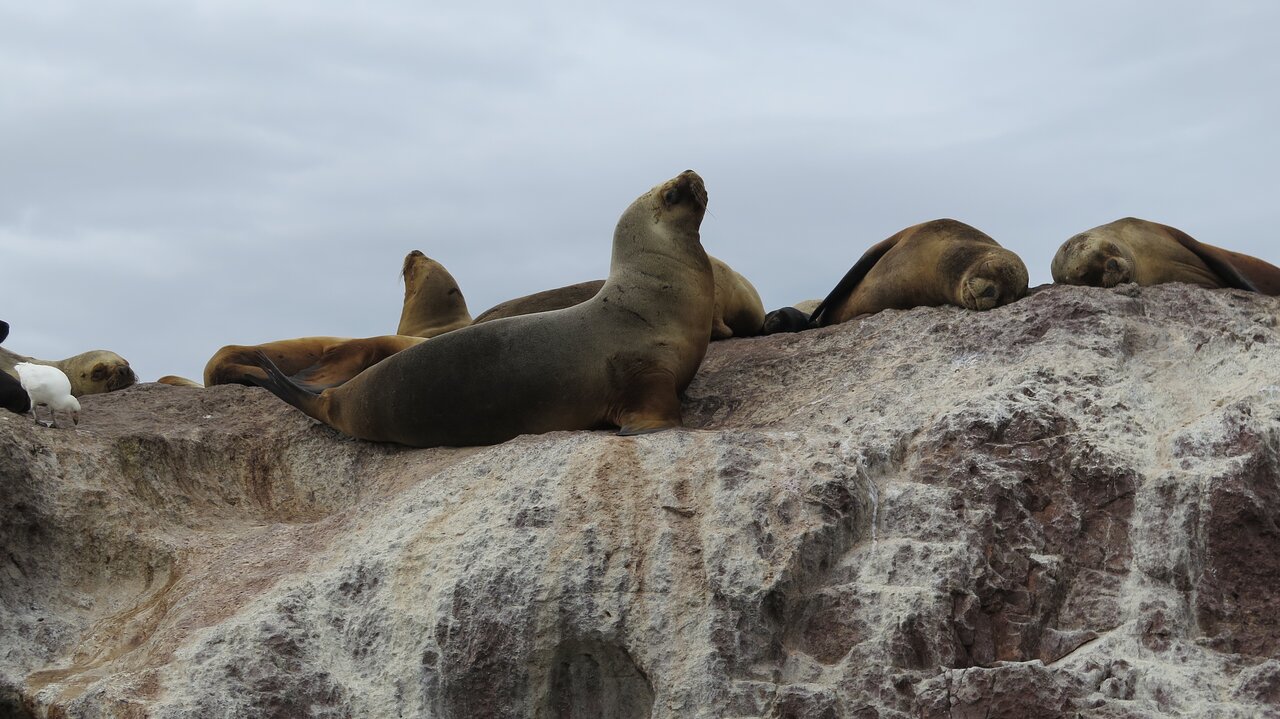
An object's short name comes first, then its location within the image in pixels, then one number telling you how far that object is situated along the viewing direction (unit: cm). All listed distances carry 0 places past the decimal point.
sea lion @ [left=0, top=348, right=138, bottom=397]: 1941
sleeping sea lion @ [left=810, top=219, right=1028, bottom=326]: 1437
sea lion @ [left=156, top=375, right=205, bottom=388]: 2062
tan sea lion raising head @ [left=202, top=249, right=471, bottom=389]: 1687
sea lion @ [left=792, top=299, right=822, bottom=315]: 2072
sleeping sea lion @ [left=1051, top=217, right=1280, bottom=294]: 1487
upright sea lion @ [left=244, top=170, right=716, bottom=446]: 1366
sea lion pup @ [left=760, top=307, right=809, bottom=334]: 1734
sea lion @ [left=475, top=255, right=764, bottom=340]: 1747
